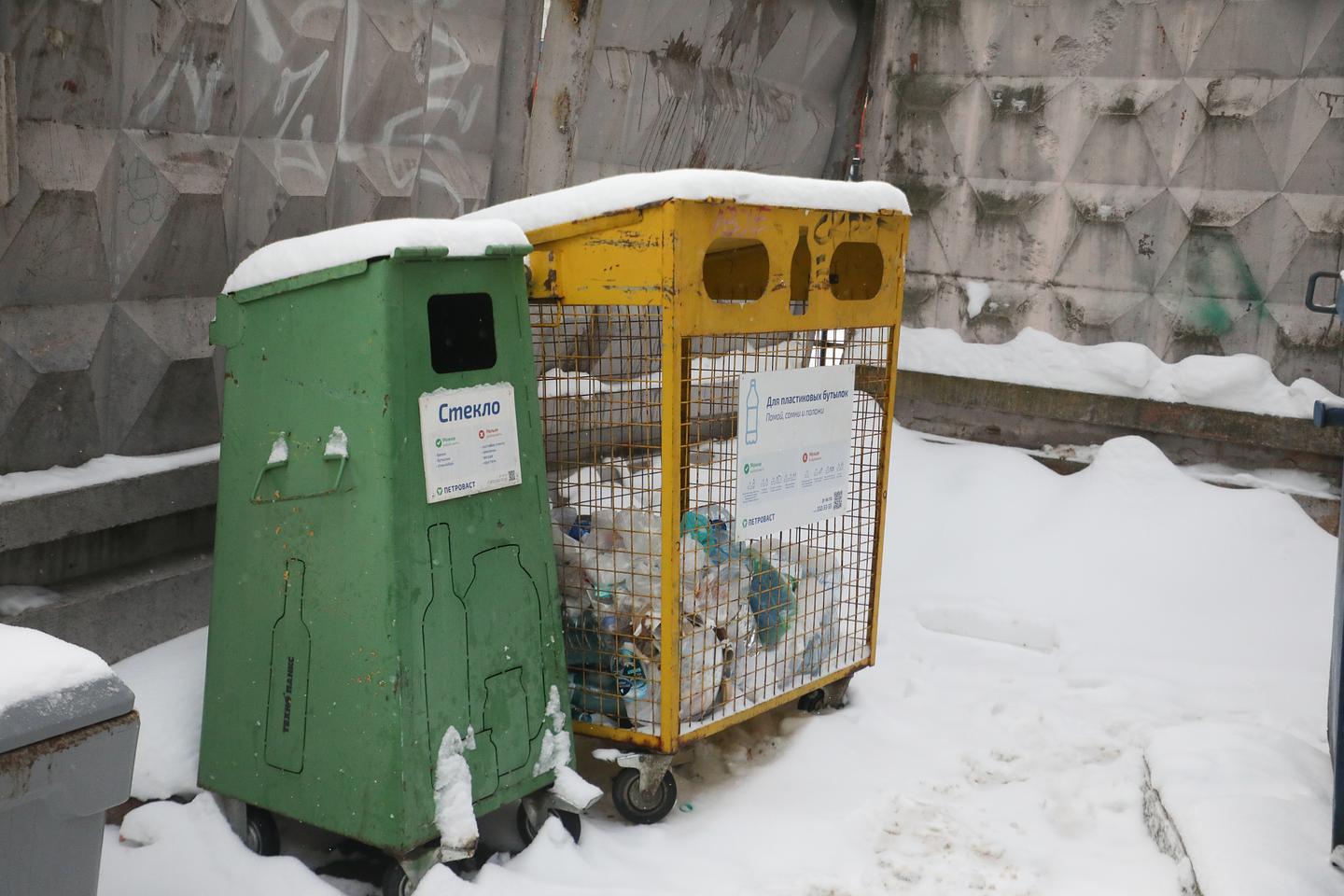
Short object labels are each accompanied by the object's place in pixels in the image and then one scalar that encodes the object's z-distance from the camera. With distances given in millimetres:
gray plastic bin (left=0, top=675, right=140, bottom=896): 1681
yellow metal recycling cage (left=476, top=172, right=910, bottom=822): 2910
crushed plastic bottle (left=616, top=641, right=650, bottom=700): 3059
